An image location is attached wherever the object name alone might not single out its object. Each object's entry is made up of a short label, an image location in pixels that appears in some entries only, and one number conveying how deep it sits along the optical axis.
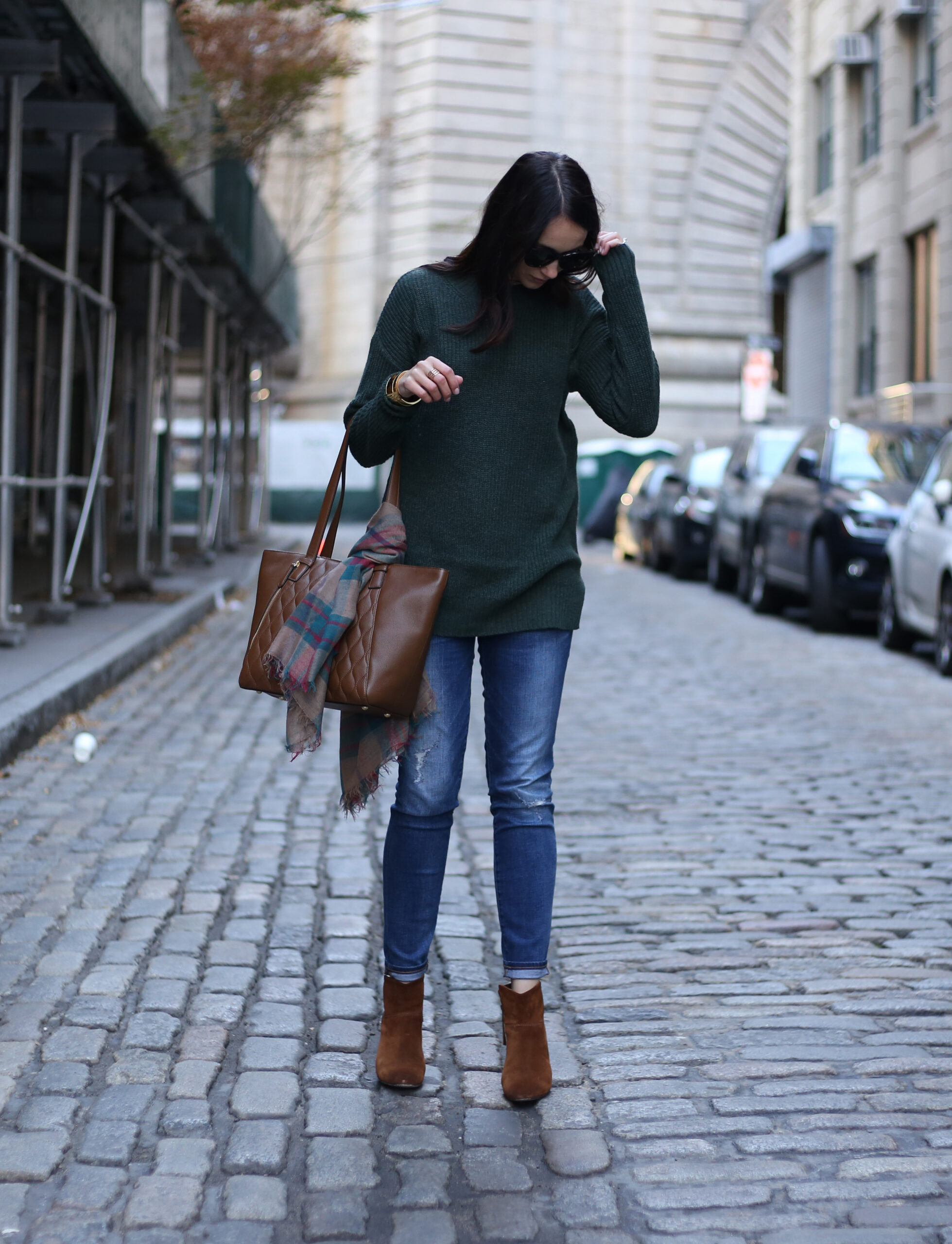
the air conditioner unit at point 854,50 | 27.42
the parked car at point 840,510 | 13.59
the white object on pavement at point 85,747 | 7.40
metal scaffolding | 9.92
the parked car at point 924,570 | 10.98
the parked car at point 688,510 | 20.61
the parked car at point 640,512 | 23.19
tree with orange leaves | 15.56
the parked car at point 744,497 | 17.00
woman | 3.42
